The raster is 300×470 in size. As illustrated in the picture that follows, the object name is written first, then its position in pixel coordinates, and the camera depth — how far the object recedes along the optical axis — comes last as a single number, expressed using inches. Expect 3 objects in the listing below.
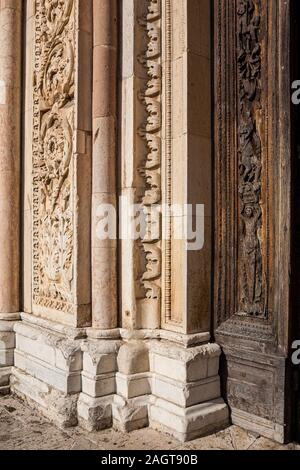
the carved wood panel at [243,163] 112.6
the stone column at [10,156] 157.9
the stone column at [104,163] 124.0
